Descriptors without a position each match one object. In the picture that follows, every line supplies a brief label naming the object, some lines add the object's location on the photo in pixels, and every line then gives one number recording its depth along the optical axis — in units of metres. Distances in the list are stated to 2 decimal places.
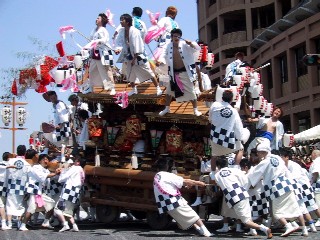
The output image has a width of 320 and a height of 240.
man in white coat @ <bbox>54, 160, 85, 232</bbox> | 12.20
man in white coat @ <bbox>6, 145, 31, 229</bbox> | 12.58
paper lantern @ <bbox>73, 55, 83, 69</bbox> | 14.09
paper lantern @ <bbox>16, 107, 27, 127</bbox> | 31.31
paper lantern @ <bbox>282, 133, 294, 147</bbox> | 13.12
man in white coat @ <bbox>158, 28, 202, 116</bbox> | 11.86
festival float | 11.99
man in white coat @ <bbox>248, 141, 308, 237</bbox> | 10.46
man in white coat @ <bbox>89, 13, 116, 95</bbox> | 13.34
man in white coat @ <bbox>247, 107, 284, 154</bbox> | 12.52
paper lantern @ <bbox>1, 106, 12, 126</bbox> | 30.98
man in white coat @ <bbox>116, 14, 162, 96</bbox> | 12.75
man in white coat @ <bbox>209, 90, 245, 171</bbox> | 10.90
